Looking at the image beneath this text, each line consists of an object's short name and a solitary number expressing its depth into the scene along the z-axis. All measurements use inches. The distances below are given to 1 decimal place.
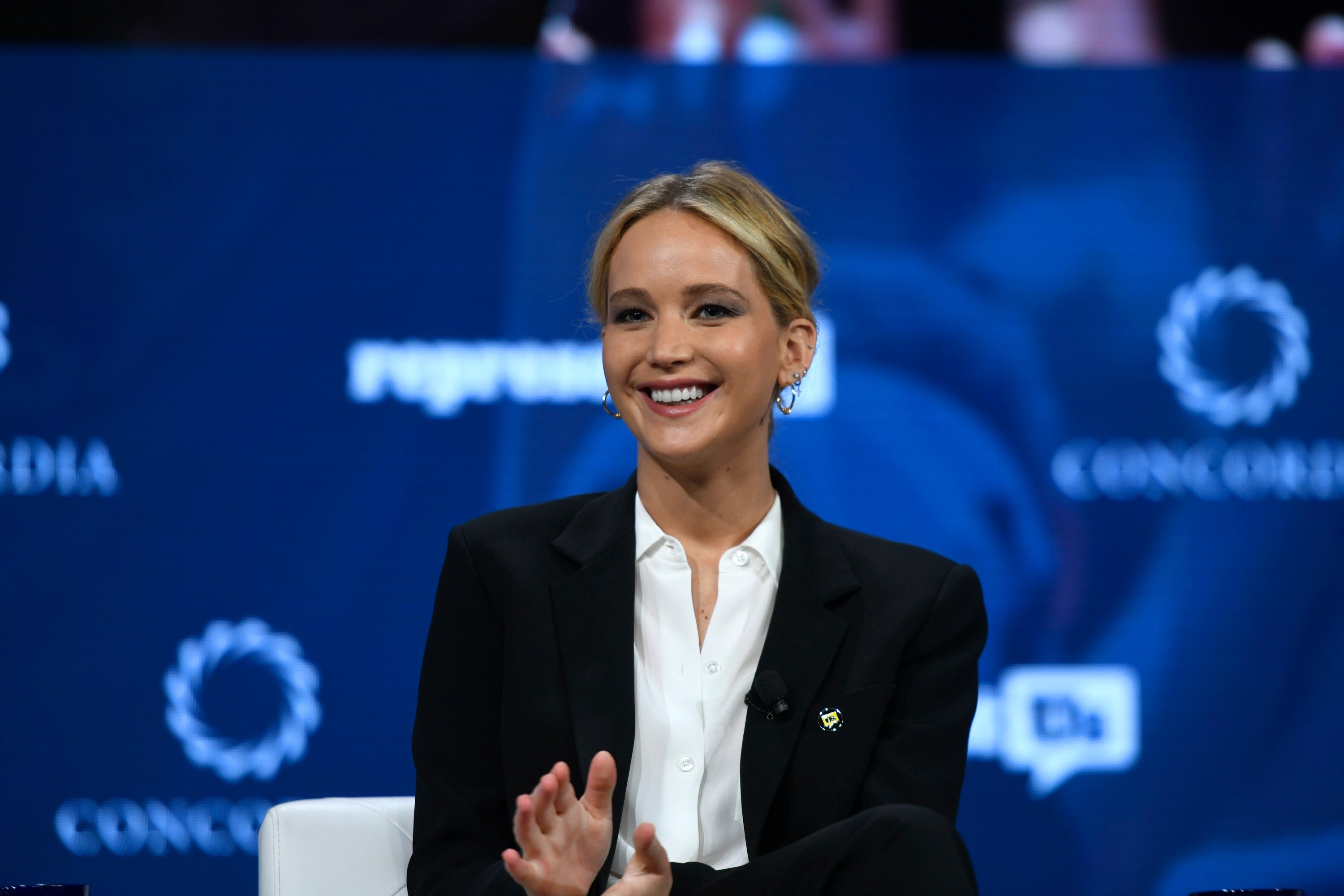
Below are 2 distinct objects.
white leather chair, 341.3
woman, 340.0
